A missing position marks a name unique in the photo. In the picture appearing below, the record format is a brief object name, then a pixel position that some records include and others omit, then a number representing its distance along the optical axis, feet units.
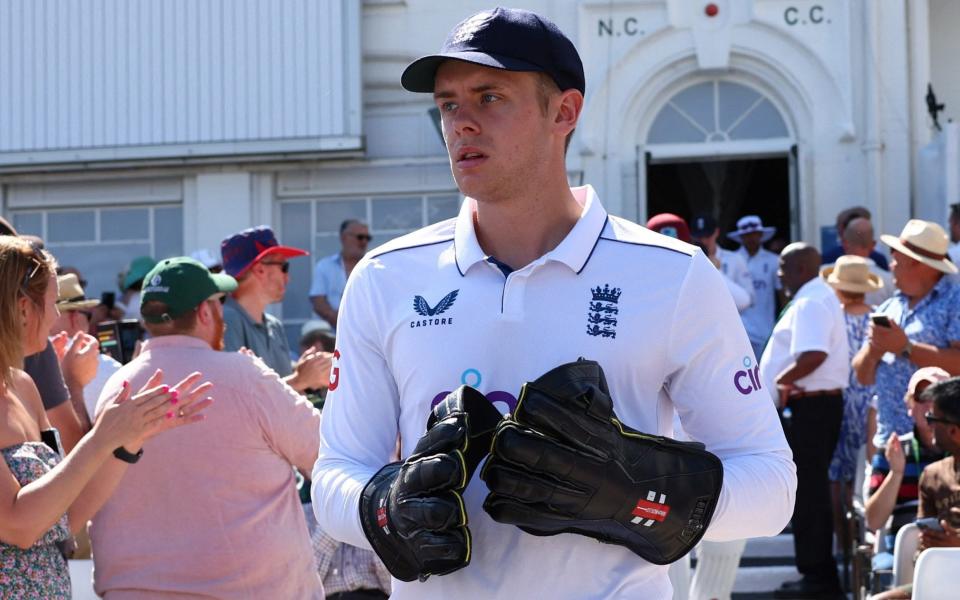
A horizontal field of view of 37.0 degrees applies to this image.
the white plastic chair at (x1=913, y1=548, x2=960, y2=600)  16.71
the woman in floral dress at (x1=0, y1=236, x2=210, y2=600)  12.21
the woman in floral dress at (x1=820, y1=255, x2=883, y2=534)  27.73
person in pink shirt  14.11
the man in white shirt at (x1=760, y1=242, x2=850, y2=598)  26.58
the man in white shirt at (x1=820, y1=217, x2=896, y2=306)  32.53
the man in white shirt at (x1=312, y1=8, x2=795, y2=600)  8.43
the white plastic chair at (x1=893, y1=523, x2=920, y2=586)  20.24
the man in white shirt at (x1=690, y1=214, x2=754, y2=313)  32.35
